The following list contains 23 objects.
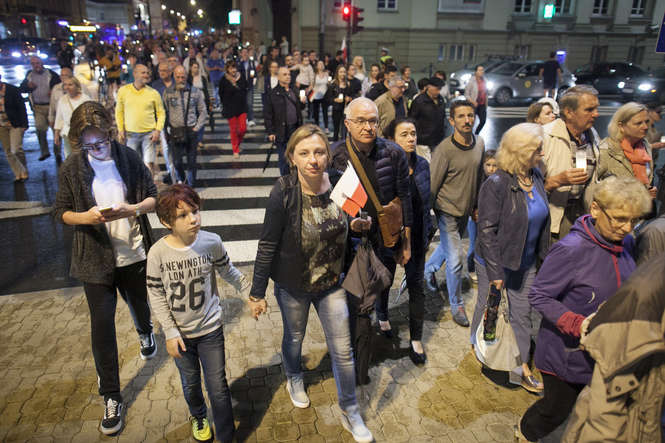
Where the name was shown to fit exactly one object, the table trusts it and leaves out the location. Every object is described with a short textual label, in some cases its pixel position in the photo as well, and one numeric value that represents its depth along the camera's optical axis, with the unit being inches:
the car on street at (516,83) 834.2
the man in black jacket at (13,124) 353.7
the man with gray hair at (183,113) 317.1
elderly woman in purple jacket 99.4
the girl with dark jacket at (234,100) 423.2
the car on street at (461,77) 875.4
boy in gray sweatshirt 113.0
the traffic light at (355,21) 701.9
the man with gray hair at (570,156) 157.8
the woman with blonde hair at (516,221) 138.2
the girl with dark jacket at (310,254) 118.6
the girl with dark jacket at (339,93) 477.7
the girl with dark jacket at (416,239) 161.2
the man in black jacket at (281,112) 339.9
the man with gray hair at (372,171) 136.2
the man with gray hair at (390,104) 294.8
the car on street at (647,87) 832.9
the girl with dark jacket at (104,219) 125.7
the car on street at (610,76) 903.7
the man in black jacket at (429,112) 311.9
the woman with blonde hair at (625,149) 163.3
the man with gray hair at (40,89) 400.2
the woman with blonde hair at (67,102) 293.0
